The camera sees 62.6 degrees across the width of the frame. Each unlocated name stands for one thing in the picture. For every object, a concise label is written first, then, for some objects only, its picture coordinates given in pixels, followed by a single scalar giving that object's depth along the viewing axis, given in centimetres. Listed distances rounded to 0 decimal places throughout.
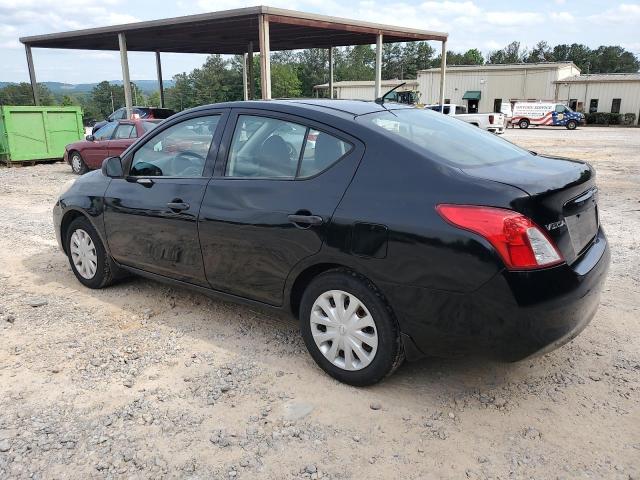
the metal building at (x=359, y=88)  5362
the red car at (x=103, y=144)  1259
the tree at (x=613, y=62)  8969
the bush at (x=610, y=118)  4206
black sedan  252
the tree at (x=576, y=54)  9131
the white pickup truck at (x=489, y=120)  2709
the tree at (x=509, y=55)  9881
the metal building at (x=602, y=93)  4369
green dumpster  1497
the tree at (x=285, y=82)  8231
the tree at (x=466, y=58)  10006
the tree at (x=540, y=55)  9450
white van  3566
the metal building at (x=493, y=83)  4634
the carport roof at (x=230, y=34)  1530
